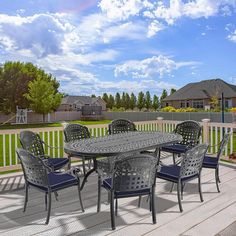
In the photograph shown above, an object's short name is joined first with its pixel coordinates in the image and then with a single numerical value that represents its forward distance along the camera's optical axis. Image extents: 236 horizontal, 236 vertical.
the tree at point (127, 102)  38.56
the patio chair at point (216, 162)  3.64
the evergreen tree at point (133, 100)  38.56
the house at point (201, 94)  27.81
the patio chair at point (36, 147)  3.70
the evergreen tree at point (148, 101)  38.28
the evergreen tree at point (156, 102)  38.41
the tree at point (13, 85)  25.88
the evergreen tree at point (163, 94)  38.03
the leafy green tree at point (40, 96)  24.11
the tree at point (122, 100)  38.88
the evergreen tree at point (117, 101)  39.16
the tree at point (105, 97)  40.72
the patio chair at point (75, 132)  4.59
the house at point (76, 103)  37.69
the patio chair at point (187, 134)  4.75
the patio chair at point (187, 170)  2.94
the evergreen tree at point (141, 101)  38.12
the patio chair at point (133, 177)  2.48
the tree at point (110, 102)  40.09
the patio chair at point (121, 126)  5.31
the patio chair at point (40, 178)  2.64
